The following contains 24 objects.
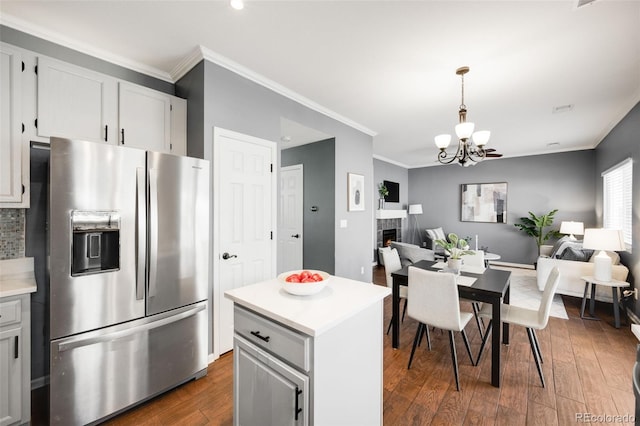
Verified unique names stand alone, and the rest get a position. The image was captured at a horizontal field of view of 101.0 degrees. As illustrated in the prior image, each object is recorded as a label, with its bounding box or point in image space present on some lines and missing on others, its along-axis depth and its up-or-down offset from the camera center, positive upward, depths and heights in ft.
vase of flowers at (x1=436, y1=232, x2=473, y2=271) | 8.73 -1.37
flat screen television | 23.31 +2.02
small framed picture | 13.43 +1.13
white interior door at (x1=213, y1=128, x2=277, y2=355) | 7.86 -0.13
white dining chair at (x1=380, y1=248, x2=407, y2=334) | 9.91 -1.90
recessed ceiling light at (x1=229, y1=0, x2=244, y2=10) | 5.65 +4.55
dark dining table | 6.69 -2.20
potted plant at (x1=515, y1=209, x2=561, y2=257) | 19.84 -0.98
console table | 10.16 -3.14
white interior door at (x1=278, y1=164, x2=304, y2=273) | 14.66 -0.27
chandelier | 8.41 +2.56
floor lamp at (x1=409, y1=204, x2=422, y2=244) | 25.22 +0.43
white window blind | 12.26 +0.91
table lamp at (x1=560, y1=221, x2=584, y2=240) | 17.81 -0.96
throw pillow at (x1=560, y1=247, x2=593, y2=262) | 13.00 -2.01
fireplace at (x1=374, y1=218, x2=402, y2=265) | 21.89 -1.61
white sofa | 11.66 -2.98
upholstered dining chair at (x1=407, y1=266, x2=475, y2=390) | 6.65 -2.33
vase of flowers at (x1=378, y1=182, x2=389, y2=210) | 21.88 +1.71
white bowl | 4.56 -1.30
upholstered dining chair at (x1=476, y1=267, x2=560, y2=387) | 6.64 -2.80
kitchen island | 3.66 -2.23
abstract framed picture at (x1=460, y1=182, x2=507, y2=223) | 22.20 +1.02
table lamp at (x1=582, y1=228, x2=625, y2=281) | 10.12 -1.19
